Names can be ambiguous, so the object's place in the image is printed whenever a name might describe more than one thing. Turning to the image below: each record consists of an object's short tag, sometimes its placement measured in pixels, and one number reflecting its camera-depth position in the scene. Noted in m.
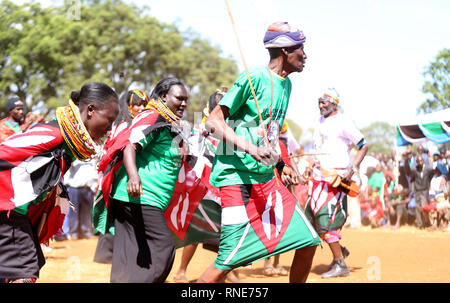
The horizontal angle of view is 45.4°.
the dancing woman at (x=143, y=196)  3.99
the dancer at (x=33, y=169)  3.29
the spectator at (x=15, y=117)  7.73
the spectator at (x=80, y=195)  11.90
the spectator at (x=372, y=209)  15.95
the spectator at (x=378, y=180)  16.11
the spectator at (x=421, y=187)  14.78
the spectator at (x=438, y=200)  14.01
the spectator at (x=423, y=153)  15.53
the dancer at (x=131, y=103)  6.16
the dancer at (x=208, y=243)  6.34
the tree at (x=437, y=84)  19.77
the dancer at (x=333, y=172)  7.05
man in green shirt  3.77
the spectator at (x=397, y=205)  15.39
